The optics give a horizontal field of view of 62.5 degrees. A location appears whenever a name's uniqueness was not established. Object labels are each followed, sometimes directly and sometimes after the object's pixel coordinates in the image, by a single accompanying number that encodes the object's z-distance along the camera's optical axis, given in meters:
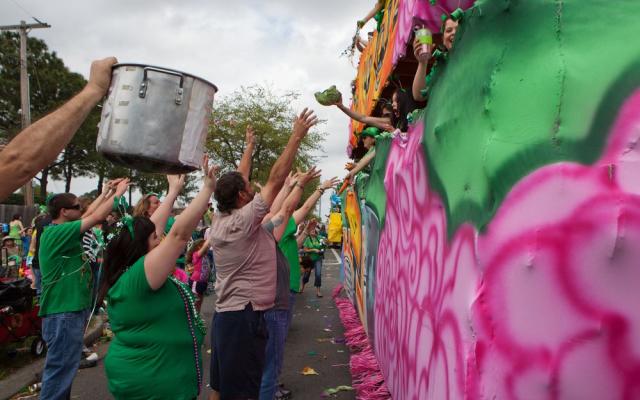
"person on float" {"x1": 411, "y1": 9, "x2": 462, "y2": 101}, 2.52
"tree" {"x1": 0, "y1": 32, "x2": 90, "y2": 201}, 30.73
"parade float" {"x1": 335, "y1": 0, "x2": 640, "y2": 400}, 1.63
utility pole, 18.77
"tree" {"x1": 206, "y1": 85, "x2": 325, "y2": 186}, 26.34
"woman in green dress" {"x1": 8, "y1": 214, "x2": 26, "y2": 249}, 14.85
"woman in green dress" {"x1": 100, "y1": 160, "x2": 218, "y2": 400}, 2.62
